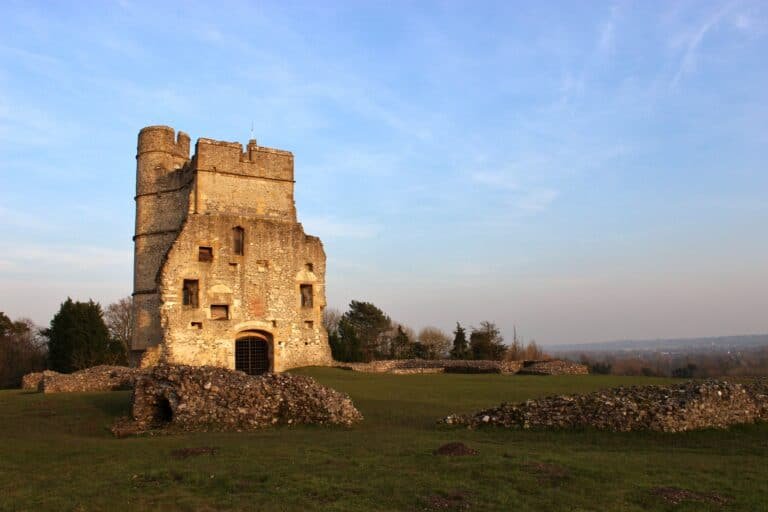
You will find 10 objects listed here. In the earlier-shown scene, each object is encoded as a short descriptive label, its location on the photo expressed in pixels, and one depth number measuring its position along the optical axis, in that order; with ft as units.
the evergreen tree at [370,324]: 194.59
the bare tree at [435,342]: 174.27
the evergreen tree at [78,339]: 115.34
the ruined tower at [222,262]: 93.30
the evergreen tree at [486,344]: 159.74
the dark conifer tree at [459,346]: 160.45
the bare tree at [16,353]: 131.37
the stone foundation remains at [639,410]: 42.11
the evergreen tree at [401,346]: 170.59
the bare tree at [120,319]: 197.83
